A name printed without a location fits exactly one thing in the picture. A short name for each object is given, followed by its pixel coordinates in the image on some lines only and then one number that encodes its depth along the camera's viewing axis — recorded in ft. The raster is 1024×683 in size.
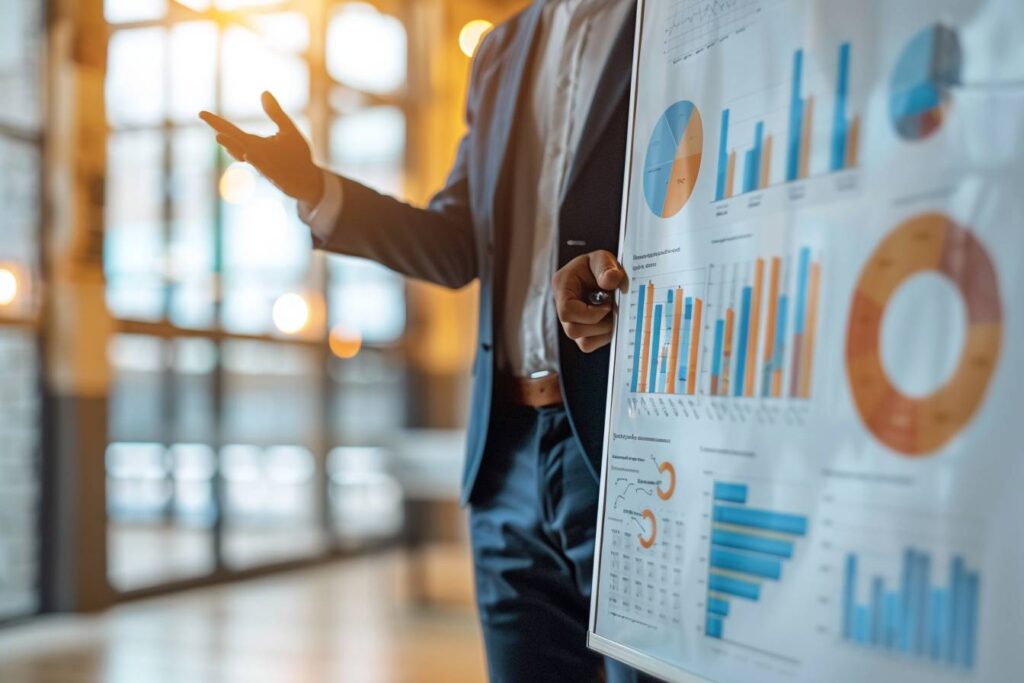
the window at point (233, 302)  15.62
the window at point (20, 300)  13.26
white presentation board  2.25
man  4.14
